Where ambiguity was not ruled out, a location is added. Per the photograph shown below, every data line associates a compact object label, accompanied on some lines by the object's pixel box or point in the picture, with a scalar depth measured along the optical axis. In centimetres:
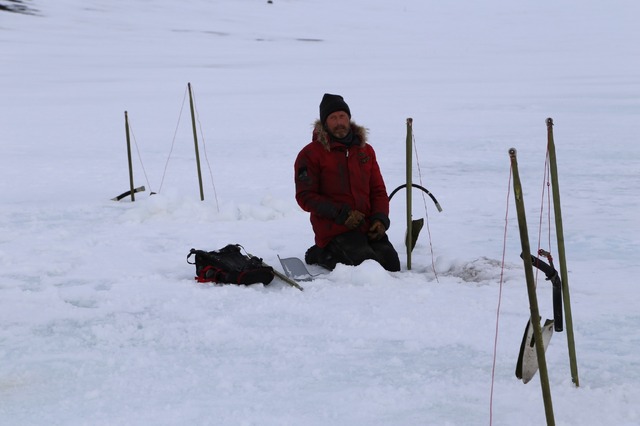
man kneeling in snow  1013
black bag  970
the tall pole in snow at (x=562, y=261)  551
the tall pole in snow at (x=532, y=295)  452
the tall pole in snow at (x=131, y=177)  1544
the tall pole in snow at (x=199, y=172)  1454
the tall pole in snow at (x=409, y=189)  990
